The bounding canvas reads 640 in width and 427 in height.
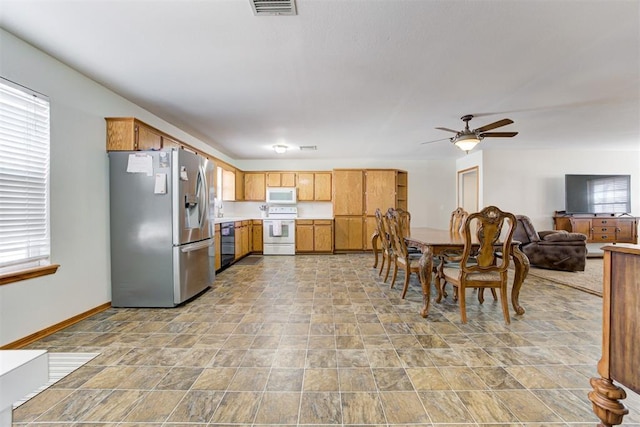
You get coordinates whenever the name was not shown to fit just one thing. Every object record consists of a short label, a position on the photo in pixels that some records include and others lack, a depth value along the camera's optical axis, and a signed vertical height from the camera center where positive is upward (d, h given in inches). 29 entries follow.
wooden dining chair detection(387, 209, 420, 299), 120.1 -19.1
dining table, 101.6 -22.0
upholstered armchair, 170.9 -26.3
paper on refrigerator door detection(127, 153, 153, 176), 108.6 +19.2
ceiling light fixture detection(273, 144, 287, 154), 198.1 +47.4
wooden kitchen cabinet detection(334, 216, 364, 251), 245.8 -23.6
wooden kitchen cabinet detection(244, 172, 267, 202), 254.2 +24.0
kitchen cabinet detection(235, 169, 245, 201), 239.6 +23.4
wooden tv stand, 215.5 -15.4
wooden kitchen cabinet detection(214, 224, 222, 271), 167.5 -24.9
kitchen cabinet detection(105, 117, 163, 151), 109.3 +32.4
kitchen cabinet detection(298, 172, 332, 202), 253.9 +23.8
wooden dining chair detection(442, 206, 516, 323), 91.9 -18.1
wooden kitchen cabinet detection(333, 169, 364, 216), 245.4 +17.3
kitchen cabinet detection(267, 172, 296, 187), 252.2 +29.6
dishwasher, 175.8 -24.6
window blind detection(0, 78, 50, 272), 75.6 +10.0
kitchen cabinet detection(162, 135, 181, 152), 129.0 +35.0
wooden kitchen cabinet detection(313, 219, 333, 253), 241.1 -25.9
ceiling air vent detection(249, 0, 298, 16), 63.2 +50.6
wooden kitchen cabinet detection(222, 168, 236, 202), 211.4 +21.0
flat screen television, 220.4 +12.5
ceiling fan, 131.0 +37.3
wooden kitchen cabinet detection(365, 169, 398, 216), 245.8 +17.2
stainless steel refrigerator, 109.2 -7.4
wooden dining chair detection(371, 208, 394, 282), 148.3 -17.0
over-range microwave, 249.8 +13.9
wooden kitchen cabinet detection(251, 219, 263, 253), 242.8 -25.1
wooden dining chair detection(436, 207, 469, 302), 112.8 -23.0
